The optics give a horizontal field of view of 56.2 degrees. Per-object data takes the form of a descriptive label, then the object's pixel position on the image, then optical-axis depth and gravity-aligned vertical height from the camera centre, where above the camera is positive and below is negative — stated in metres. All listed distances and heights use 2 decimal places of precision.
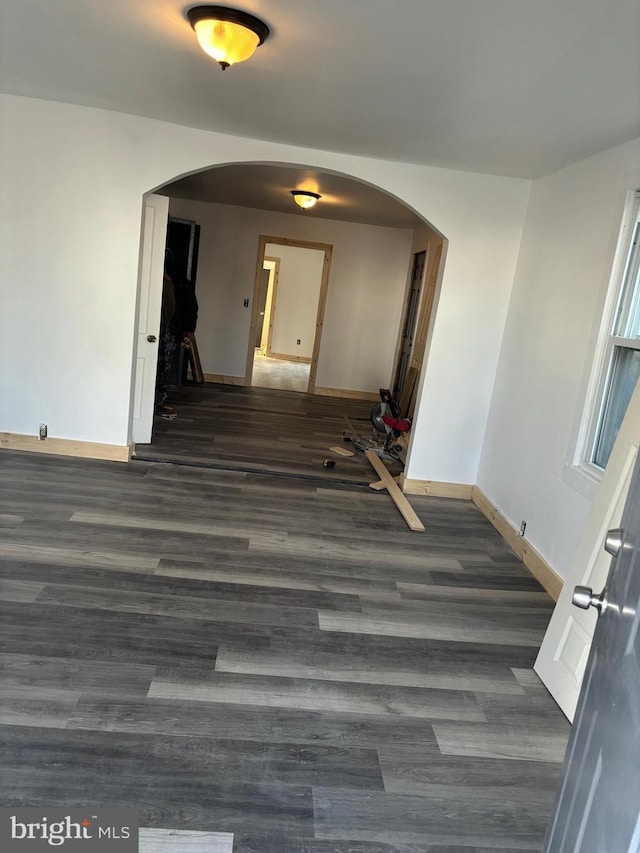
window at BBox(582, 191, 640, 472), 3.18 +0.00
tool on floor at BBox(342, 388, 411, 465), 5.98 -1.07
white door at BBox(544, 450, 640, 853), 0.85 -0.57
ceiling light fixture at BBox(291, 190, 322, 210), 6.77 +1.28
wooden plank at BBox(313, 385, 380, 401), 9.52 -1.17
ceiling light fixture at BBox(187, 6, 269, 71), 2.40 +1.09
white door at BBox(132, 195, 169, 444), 4.86 -0.13
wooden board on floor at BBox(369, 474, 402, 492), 4.98 -1.34
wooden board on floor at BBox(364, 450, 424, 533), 4.28 -1.33
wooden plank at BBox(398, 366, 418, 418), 7.41 -0.79
